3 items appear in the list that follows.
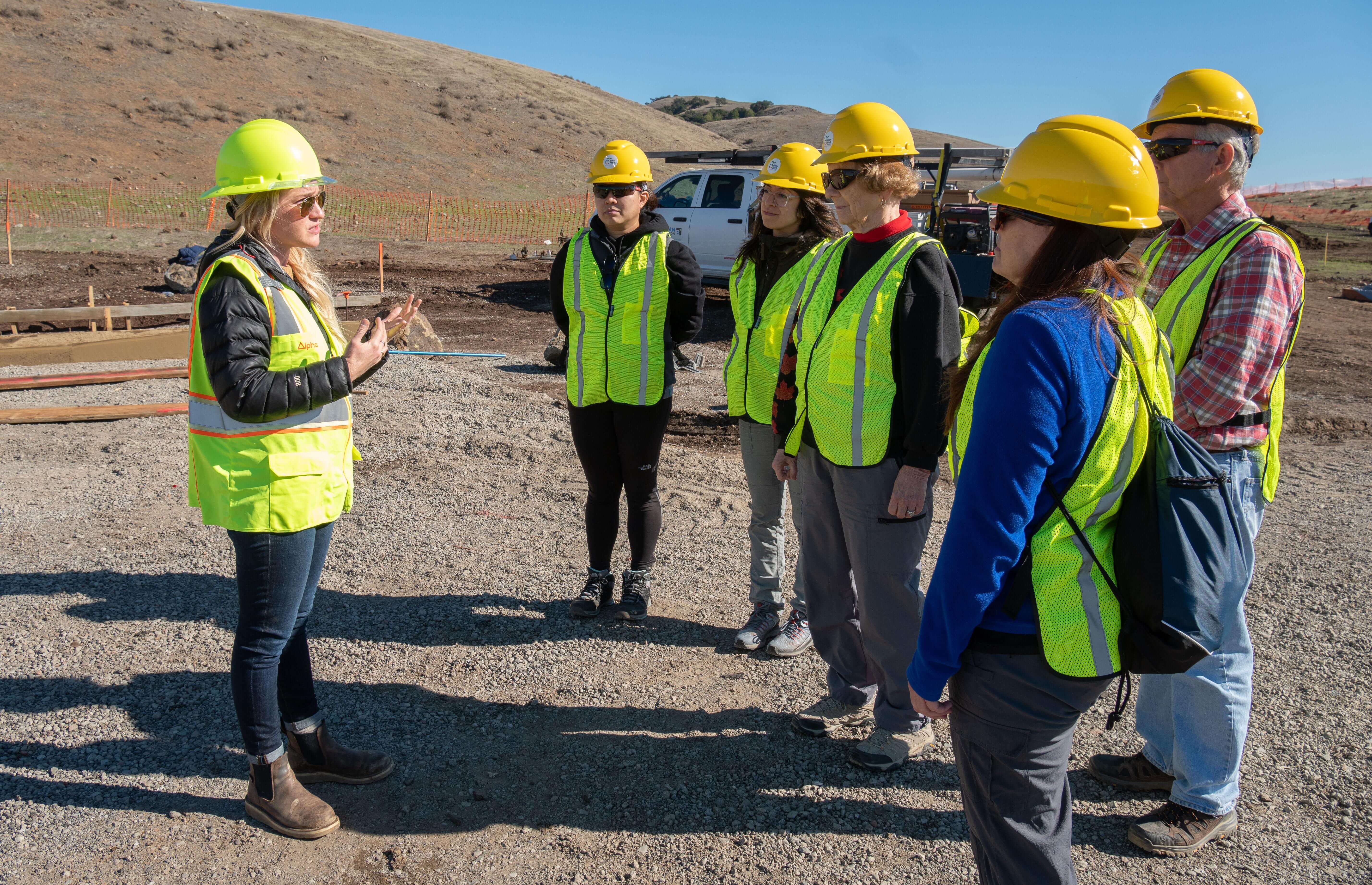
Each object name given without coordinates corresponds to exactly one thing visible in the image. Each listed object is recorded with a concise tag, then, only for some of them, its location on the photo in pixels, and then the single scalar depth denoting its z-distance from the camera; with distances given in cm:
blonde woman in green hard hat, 246
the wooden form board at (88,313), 1009
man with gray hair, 256
